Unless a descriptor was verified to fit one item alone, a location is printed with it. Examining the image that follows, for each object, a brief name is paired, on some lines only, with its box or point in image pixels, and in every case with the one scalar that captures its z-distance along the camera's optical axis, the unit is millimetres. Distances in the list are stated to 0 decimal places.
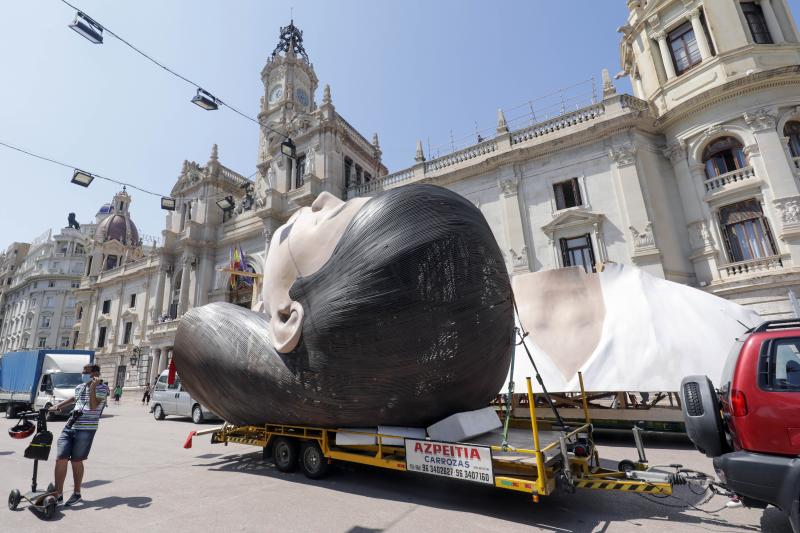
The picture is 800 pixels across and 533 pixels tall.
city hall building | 14219
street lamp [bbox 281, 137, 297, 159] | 18612
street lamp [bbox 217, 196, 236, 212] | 29234
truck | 17984
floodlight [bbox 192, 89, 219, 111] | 11641
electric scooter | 4941
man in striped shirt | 5398
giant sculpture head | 5184
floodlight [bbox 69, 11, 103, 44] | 8523
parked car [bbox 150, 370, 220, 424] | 15635
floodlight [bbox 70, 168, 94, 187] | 11902
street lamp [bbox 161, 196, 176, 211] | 18625
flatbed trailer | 4555
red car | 3465
